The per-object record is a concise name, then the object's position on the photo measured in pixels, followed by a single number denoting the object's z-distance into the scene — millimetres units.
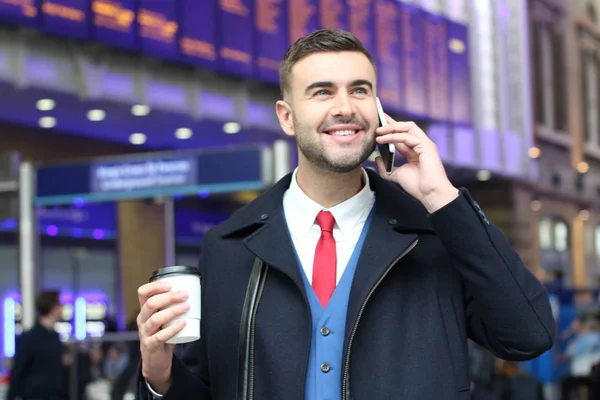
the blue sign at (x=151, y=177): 8344
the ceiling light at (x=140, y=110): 13770
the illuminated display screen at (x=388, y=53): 18766
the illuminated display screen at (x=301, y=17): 15969
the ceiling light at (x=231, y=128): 15577
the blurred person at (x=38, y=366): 7301
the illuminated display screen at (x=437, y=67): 20531
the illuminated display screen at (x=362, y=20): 17953
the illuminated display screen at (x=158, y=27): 13000
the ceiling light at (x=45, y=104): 13039
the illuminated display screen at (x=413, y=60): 19625
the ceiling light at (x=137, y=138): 16359
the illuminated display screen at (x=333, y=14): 17047
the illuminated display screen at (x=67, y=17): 11594
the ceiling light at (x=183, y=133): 16016
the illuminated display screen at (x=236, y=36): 14492
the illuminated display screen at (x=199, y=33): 13734
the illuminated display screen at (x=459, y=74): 21406
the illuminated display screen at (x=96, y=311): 16000
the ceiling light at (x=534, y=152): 25531
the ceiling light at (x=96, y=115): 14016
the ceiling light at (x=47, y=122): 14445
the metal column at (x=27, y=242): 9508
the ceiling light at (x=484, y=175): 23483
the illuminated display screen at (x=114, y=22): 12291
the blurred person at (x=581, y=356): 12016
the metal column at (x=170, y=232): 9984
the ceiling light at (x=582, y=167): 29703
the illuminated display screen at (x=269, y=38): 15180
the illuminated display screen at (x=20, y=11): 10930
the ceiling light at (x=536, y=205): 27042
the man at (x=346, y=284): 2107
